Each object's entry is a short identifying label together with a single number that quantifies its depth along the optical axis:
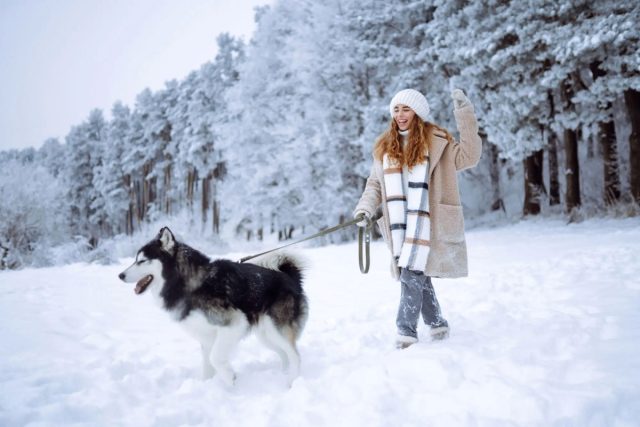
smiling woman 3.55
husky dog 3.46
